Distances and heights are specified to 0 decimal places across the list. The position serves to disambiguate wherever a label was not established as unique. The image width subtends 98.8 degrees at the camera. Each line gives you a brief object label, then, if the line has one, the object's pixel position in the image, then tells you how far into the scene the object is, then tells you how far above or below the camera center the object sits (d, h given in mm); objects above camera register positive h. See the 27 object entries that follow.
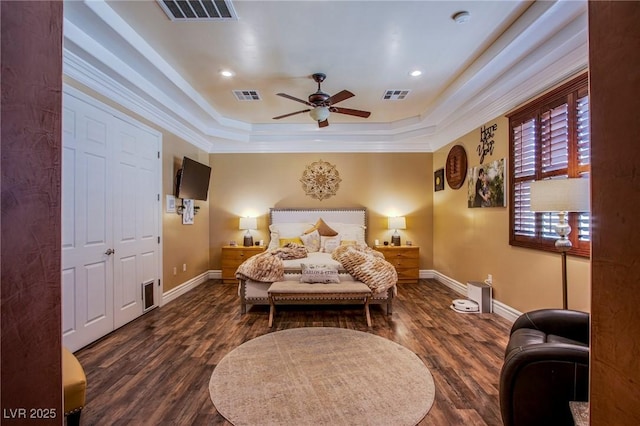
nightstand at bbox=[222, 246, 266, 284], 5414 -866
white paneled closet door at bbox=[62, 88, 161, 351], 2658 -55
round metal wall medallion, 5977 +740
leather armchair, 1387 -887
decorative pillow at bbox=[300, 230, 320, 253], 5203 -538
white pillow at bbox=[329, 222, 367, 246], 5473 -367
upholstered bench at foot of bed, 3410 -1012
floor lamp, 2068 +102
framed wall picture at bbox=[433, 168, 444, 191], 5441 +675
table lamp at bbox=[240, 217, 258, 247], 5586 -241
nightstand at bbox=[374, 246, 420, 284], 5457 -942
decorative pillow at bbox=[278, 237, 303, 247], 5285 -542
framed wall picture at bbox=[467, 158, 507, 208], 3666 +396
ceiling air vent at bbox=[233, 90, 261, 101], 3940 +1754
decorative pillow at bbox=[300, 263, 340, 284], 3611 -818
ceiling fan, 3348 +1391
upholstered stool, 1416 -947
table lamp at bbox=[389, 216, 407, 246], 5598 -230
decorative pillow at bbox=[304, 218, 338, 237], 5422 -332
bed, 3752 -523
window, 2570 +624
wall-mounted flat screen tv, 4461 +576
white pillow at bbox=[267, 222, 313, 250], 5487 -344
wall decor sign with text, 3888 +1043
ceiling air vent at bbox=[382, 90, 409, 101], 3975 +1762
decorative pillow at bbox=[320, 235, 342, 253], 5125 -577
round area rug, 1850 -1362
